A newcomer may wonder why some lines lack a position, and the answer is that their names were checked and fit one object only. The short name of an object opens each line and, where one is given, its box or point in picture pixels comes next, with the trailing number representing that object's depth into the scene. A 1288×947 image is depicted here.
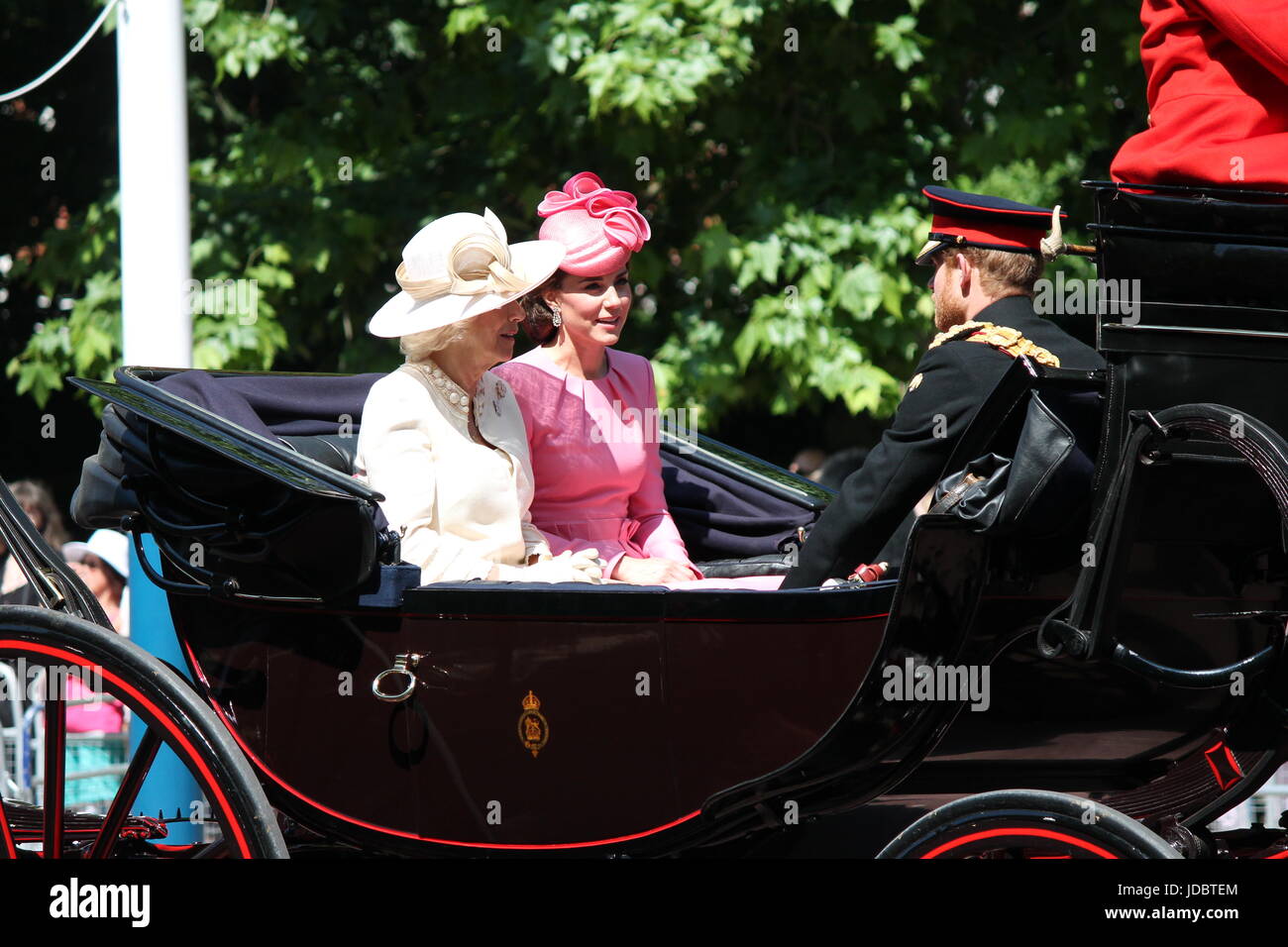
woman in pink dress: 6.82
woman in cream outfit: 5.95
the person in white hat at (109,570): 11.05
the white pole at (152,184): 8.37
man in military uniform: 5.48
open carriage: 4.68
